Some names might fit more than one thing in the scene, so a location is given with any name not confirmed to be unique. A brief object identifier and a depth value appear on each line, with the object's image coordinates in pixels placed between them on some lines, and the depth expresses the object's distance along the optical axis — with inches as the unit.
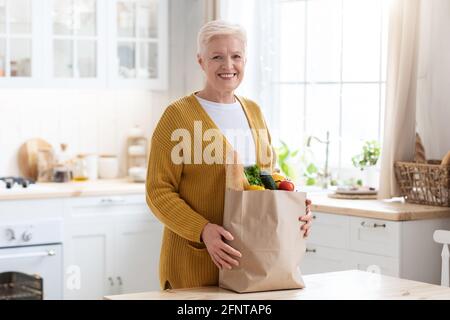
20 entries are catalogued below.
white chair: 172.4
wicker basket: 199.1
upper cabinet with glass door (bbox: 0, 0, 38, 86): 255.4
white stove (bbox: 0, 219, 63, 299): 230.3
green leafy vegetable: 115.5
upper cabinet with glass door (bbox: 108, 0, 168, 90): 274.1
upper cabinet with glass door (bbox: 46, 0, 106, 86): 263.3
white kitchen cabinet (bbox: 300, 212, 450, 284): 191.4
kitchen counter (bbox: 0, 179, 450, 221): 193.6
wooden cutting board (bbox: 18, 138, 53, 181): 268.2
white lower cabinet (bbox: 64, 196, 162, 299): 246.9
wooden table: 112.2
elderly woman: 124.2
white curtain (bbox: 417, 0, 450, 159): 211.0
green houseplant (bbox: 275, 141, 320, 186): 256.8
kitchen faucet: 247.9
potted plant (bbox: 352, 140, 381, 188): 234.3
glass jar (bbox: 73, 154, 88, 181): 277.9
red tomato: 115.4
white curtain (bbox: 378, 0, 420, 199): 210.8
